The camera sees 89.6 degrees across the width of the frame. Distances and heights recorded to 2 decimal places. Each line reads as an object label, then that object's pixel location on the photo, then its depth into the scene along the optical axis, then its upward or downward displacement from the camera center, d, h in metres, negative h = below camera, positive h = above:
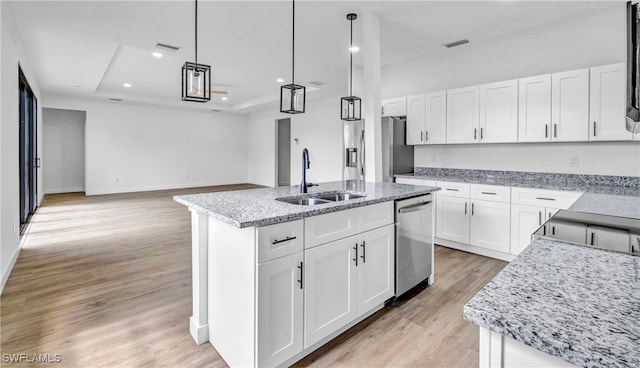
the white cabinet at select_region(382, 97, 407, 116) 4.75 +1.09
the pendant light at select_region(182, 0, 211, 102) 2.03 +0.61
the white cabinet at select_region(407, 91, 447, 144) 4.36 +0.85
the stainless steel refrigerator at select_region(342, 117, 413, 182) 4.48 +0.42
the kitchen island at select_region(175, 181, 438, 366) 1.65 -0.54
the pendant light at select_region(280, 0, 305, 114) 2.50 +0.63
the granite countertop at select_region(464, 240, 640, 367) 0.57 -0.28
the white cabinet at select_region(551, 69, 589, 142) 3.28 +0.77
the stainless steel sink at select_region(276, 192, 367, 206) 2.45 -0.15
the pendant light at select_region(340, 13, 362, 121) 3.05 +0.67
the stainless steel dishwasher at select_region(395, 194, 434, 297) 2.57 -0.53
